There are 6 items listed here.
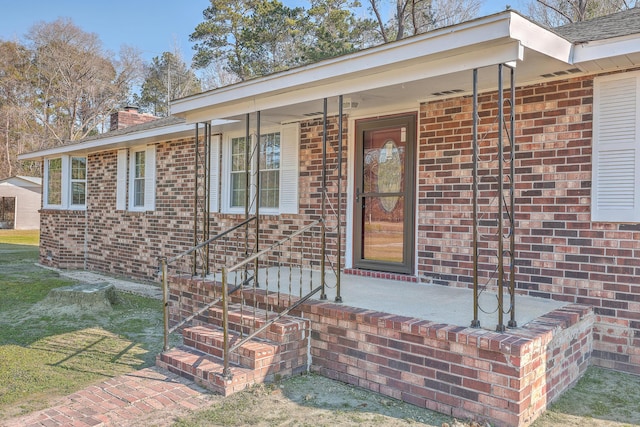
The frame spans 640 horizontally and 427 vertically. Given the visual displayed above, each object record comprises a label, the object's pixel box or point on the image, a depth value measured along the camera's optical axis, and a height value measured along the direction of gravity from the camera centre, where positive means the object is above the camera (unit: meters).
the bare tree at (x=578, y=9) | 15.75 +6.82
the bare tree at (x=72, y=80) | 34.12 +9.06
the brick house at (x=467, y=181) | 3.71 +0.38
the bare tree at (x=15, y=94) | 33.34 +7.78
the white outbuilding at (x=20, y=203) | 28.53 +0.35
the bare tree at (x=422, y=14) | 19.72 +8.11
